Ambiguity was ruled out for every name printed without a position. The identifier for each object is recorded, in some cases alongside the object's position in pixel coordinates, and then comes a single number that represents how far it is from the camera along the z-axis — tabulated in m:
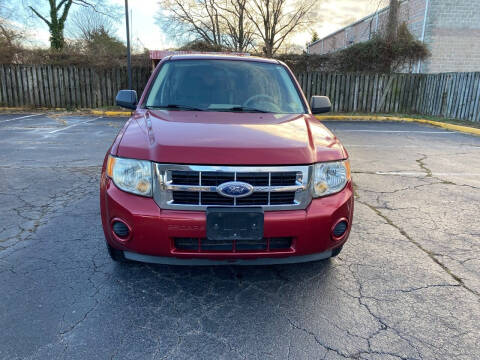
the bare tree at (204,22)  27.02
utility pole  13.13
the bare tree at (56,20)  24.06
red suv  2.10
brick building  18.06
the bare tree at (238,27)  26.86
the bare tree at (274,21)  27.16
